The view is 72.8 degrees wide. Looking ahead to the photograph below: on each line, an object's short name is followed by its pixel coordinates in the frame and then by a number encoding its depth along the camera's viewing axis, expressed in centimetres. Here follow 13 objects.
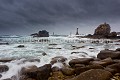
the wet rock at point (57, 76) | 409
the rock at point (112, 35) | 2735
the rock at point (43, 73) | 402
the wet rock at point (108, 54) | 535
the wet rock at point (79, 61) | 483
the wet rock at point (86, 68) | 399
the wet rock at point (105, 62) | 450
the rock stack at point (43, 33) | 5270
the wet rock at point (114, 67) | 399
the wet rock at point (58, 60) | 547
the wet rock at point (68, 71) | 425
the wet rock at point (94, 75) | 308
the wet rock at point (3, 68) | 471
